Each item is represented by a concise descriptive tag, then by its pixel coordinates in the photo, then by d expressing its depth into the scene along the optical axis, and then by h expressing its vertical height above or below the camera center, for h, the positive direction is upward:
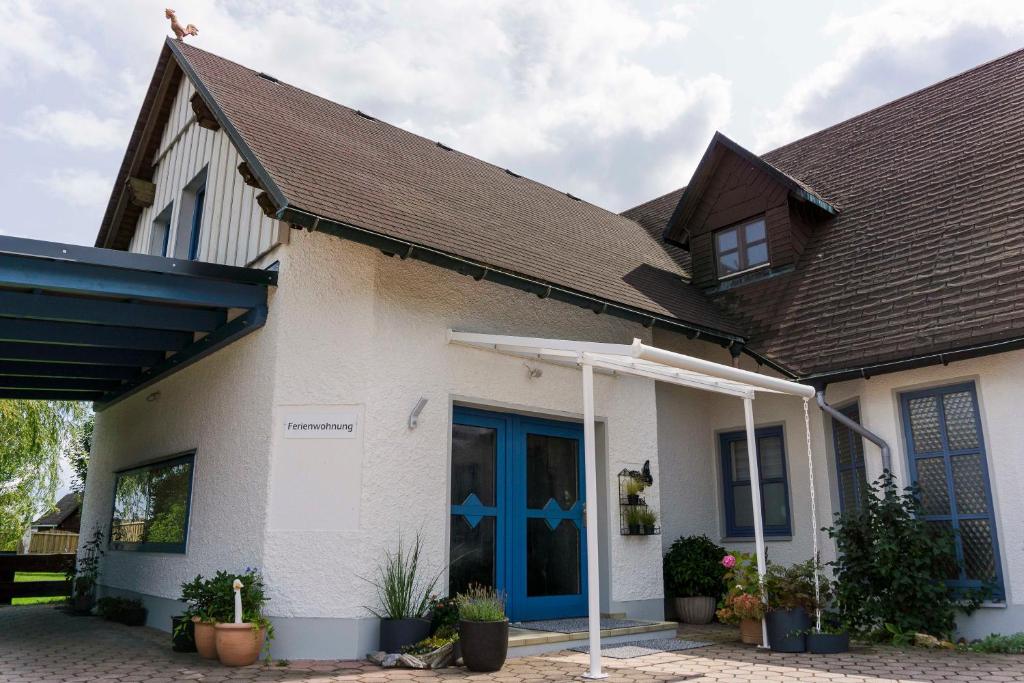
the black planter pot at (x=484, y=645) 6.18 -0.93
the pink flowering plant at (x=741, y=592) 7.63 -0.66
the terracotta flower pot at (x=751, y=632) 7.68 -1.04
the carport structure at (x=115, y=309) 6.44 +2.07
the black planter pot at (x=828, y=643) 7.16 -1.07
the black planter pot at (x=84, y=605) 10.89 -1.09
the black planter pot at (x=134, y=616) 9.16 -1.04
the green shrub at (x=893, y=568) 7.45 -0.41
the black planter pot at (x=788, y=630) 7.29 -0.97
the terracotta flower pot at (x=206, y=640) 6.59 -0.96
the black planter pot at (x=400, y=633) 6.66 -0.91
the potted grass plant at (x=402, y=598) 6.68 -0.63
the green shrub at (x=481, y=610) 6.33 -0.68
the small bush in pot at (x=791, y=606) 7.32 -0.76
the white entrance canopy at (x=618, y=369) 6.10 +1.38
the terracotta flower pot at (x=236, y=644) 6.32 -0.95
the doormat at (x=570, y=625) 7.73 -1.00
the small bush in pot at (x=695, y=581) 9.62 -0.67
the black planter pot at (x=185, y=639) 7.03 -1.01
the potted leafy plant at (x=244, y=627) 6.33 -0.82
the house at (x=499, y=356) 7.16 +1.82
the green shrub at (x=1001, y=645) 6.88 -1.05
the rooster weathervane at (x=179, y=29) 10.67 +6.82
